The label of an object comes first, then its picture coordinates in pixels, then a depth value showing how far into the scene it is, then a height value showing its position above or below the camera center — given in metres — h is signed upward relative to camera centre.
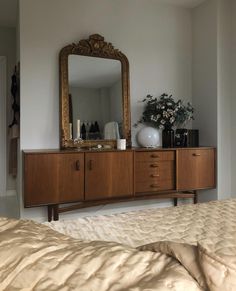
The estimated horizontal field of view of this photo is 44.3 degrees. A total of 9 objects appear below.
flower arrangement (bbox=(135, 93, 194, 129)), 3.49 +0.38
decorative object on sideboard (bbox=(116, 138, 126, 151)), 3.28 -0.01
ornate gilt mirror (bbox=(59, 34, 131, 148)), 3.24 +0.57
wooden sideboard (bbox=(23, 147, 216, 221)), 2.79 -0.34
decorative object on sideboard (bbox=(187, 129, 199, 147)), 3.63 +0.05
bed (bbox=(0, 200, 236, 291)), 0.64 -0.29
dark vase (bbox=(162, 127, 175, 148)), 3.56 +0.07
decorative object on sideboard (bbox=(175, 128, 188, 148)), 3.57 +0.06
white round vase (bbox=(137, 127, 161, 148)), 3.51 +0.07
